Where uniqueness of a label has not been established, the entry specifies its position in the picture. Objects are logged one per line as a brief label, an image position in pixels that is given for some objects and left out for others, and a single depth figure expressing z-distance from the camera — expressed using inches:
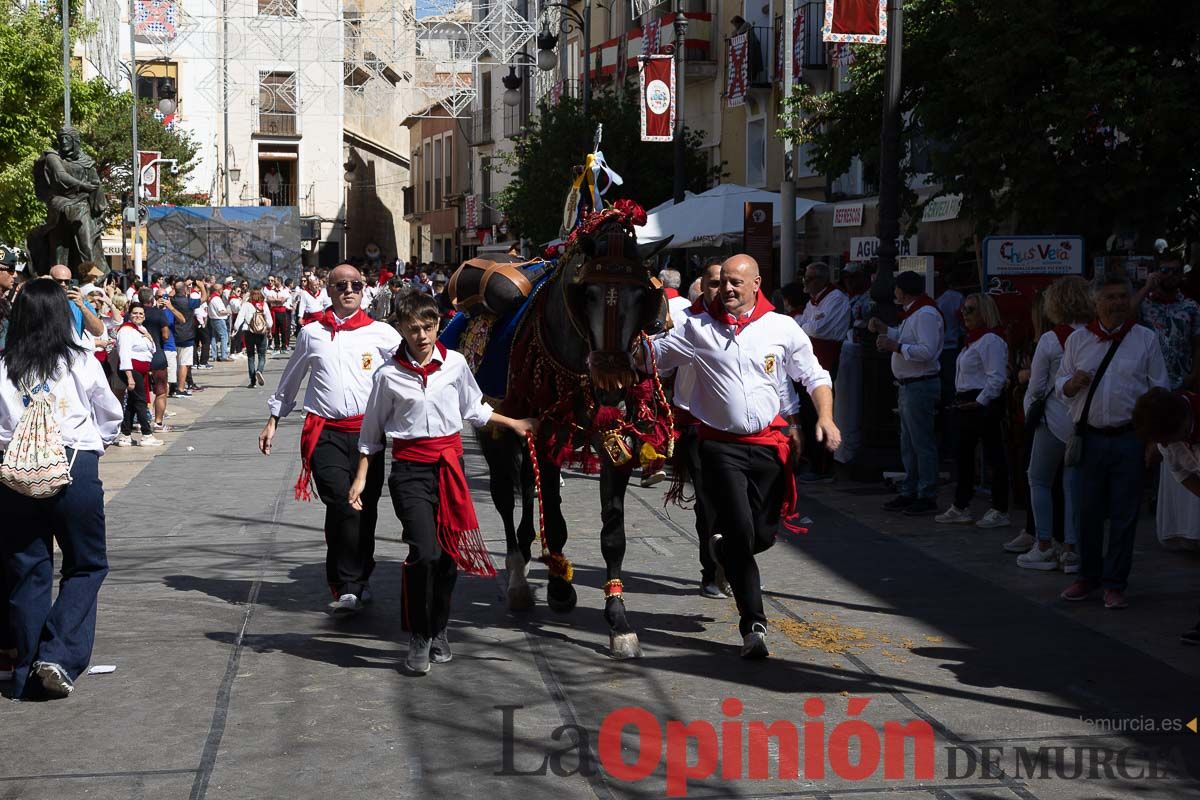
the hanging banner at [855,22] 605.6
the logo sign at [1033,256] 507.2
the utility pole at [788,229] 836.6
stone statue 815.1
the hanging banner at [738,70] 1350.9
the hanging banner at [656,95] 1066.1
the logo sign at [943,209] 896.3
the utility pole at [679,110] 992.2
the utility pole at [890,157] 559.8
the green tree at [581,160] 1402.6
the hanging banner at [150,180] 1435.8
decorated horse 290.8
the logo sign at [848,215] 997.8
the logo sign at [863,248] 738.8
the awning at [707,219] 830.5
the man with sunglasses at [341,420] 329.1
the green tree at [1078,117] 550.6
